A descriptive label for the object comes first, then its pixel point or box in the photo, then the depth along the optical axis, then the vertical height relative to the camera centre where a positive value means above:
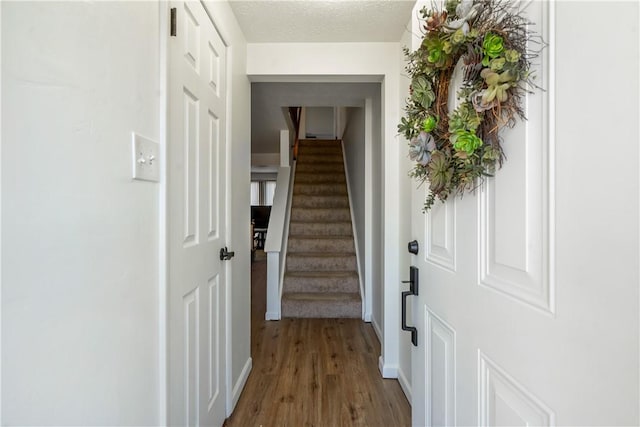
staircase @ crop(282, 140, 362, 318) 3.27 -0.43
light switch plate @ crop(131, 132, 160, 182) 0.84 +0.16
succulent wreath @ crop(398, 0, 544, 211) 0.60 +0.29
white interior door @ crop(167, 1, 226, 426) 1.08 -0.02
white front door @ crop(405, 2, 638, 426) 0.42 -0.13
